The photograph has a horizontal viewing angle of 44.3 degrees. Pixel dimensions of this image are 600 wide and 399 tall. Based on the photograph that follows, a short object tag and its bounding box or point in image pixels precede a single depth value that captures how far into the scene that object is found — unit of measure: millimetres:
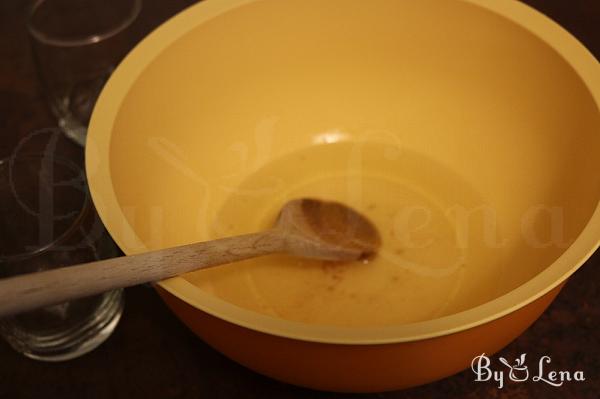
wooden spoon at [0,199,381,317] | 592
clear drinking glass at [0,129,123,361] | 847
